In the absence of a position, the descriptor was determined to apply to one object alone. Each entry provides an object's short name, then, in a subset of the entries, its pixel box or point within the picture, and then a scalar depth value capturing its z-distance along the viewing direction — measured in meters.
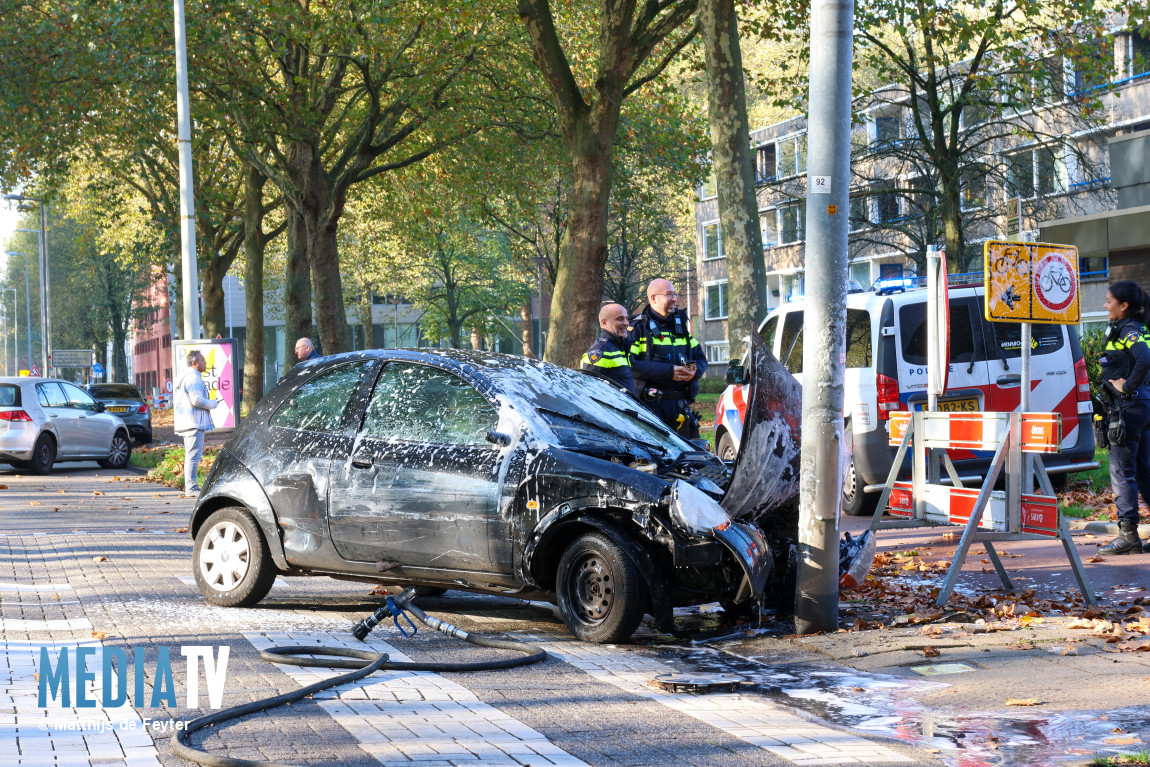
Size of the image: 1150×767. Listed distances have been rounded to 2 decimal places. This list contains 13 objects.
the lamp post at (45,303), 105.73
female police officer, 18.14
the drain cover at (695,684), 11.58
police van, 23.06
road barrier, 14.78
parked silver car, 42.53
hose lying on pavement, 10.14
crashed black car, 13.53
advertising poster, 34.49
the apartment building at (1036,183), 44.36
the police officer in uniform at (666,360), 19.15
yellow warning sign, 16.49
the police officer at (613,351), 18.82
